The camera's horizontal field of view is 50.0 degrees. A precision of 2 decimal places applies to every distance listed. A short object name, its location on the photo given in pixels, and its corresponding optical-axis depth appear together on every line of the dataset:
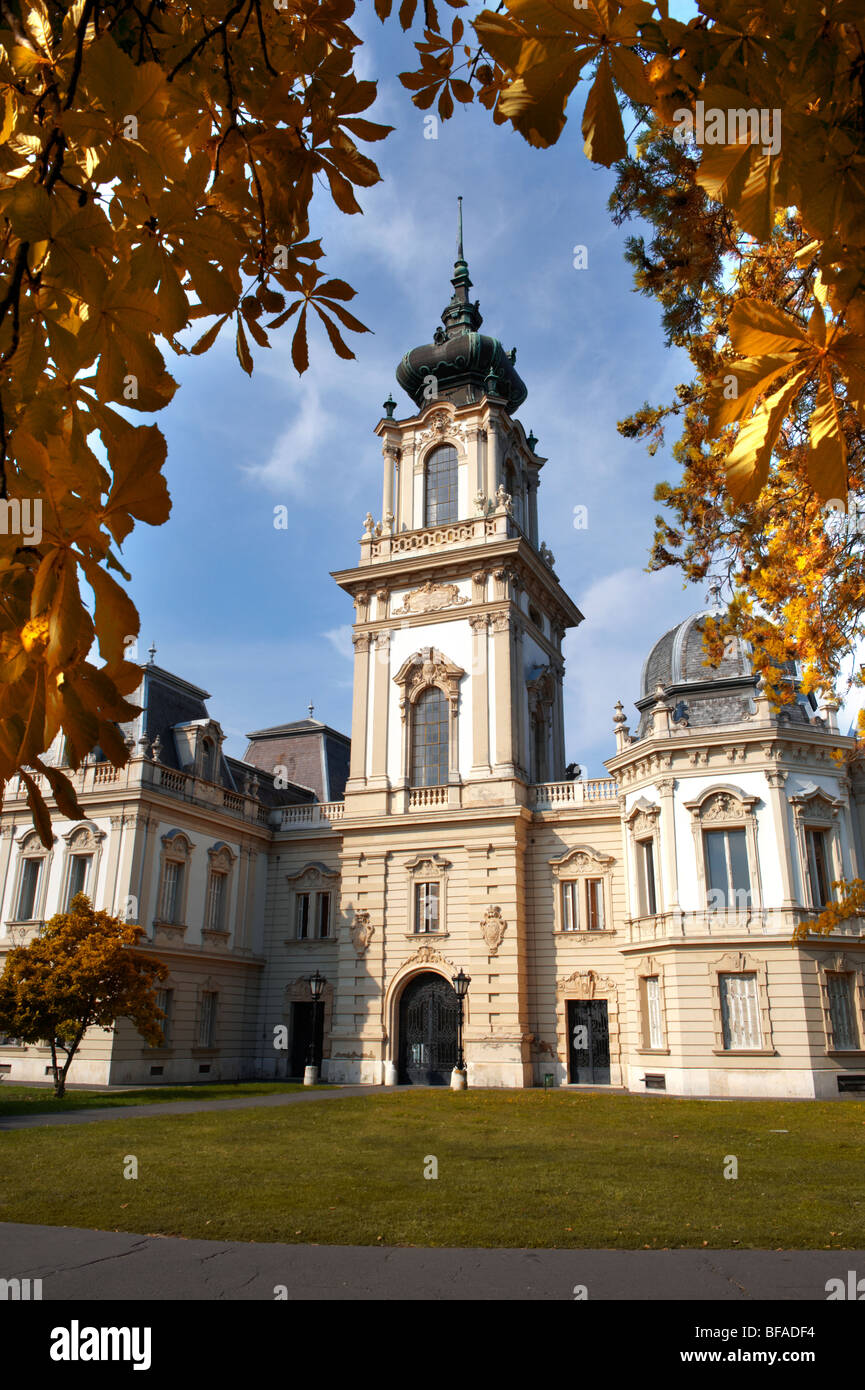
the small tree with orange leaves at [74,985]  21.30
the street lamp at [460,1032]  25.31
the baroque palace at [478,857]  24.16
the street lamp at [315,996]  27.41
